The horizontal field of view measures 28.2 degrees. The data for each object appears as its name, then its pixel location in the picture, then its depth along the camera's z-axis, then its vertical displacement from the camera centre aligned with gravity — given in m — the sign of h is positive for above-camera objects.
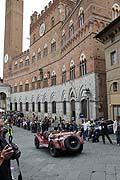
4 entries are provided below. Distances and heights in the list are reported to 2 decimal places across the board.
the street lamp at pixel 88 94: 22.42 +0.44
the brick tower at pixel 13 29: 54.50 +17.89
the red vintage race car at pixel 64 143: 11.21 -1.78
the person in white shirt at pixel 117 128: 14.23 -1.40
